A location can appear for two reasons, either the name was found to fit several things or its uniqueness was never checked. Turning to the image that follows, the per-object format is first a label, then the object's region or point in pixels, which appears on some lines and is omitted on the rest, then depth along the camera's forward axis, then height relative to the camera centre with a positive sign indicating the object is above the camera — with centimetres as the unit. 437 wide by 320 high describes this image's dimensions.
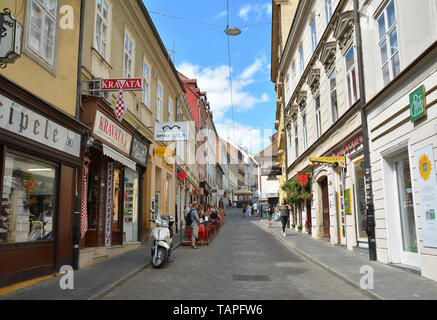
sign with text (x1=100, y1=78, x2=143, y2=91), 970 +330
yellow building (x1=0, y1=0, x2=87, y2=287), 691 +149
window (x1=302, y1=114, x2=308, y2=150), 1999 +430
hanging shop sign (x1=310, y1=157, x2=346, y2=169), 1299 +174
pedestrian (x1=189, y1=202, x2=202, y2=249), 1412 -46
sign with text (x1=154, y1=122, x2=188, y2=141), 1392 +305
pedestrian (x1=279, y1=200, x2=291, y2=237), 1867 -14
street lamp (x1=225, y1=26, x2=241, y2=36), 1645 +785
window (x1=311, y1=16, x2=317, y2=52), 1733 +818
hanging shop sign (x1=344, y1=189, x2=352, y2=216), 1253 +28
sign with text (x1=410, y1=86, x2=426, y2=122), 743 +212
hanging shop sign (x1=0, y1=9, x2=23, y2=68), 553 +257
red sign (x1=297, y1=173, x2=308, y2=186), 1844 +160
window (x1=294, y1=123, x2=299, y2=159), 2294 +416
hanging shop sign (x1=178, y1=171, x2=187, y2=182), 1989 +199
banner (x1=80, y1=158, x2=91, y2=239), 970 +28
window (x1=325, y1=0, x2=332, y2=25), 1489 +800
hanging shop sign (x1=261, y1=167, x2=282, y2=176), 3042 +330
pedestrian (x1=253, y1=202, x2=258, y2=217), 4897 +20
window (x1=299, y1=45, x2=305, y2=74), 1997 +805
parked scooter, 942 -74
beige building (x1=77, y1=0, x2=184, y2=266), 1025 +283
